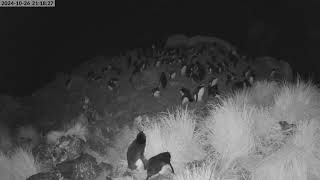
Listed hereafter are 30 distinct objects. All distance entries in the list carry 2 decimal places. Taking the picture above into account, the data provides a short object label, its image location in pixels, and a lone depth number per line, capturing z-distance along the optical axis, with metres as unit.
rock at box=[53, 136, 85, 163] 4.85
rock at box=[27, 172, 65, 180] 4.10
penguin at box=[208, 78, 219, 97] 7.58
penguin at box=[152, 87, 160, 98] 8.60
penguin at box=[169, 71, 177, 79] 9.93
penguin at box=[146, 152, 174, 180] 3.76
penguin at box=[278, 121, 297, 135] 4.41
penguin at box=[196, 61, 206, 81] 9.77
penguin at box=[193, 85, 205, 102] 7.43
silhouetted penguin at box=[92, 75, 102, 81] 11.34
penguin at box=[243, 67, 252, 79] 9.36
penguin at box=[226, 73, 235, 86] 9.18
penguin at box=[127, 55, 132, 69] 12.62
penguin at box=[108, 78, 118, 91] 10.15
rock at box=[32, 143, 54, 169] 4.77
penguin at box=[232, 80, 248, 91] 8.02
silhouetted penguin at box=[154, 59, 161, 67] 11.37
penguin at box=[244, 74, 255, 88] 8.16
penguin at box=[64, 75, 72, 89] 11.42
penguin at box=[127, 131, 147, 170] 4.00
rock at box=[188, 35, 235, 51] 13.29
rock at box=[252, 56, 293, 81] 10.16
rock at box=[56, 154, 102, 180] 4.17
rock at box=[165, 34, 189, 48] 14.69
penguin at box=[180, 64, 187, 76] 10.21
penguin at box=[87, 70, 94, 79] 11.82
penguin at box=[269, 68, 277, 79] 9.83
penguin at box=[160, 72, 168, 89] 9.20
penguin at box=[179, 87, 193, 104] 7.48
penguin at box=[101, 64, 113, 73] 12.16
